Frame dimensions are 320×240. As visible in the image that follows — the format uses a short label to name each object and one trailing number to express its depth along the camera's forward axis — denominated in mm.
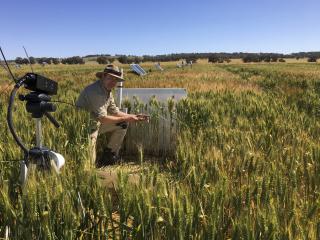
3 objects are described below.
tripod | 1422
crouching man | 2844
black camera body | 1384
